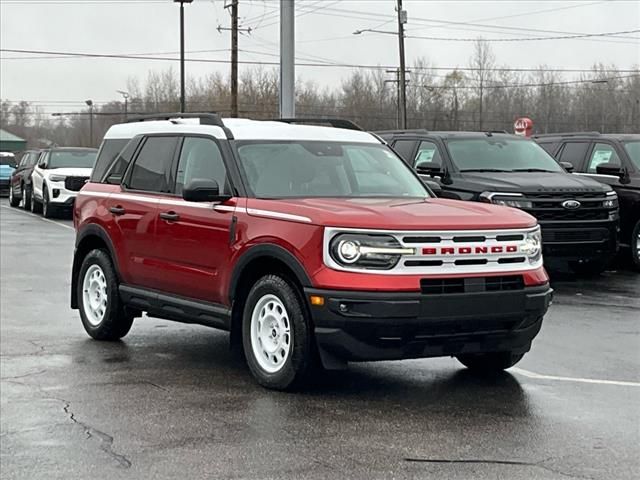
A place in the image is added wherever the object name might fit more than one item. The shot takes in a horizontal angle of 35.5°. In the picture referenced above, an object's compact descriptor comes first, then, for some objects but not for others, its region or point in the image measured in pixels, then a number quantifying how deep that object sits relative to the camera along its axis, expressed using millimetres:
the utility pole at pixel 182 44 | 47675
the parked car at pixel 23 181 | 29875
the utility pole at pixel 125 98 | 76631
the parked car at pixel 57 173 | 25984
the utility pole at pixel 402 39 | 44188
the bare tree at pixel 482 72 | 74750
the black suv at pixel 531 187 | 12469
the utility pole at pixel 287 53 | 17047
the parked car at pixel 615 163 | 14258
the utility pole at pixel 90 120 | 92938
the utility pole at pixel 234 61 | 38875
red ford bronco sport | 6246
